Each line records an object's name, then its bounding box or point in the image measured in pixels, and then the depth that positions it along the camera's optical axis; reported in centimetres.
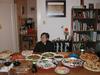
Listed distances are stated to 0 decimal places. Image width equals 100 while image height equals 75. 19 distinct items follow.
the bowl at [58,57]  160
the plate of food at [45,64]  142
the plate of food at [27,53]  175
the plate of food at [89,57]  160
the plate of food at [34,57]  159
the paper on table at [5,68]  130
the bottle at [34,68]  133
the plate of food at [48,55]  171
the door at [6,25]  340
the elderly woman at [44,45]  214
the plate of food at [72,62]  144
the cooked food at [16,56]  163
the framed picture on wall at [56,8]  290
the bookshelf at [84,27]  279
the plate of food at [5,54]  164
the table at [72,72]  131
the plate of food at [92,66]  136
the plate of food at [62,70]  130
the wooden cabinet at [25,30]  392
